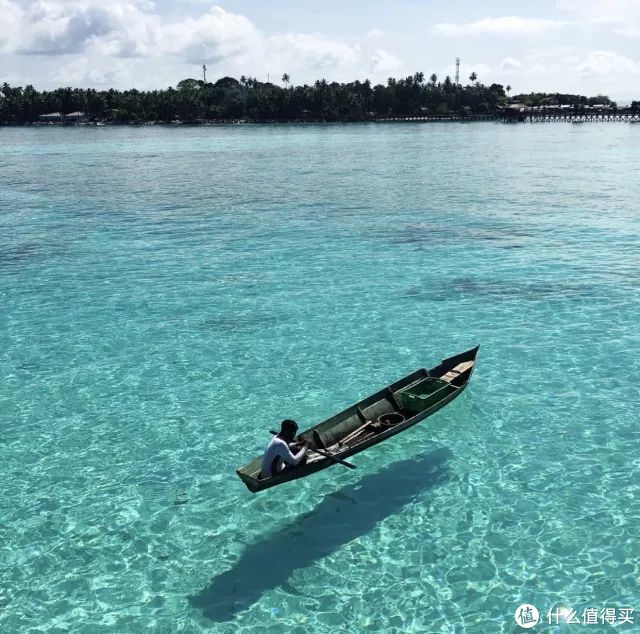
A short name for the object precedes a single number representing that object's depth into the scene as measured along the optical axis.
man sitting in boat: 16.52
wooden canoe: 17.02
